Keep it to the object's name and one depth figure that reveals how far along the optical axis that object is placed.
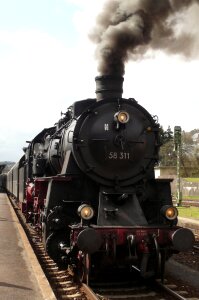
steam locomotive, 6.71
